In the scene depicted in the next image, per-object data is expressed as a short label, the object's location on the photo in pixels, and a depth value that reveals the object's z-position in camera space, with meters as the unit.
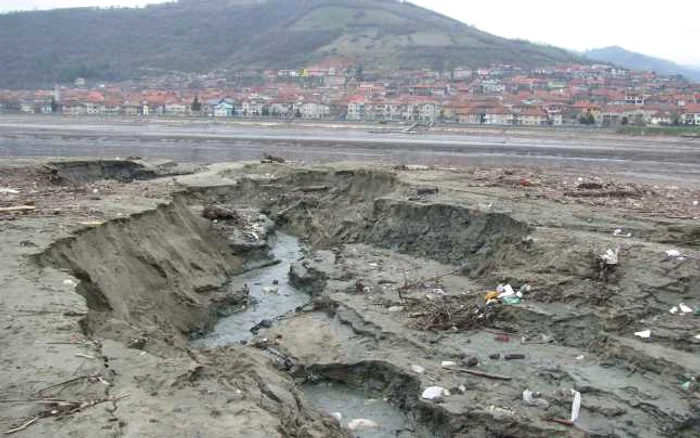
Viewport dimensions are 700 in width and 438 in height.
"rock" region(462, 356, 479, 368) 9.35
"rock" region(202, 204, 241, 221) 18.41
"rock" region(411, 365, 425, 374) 9.18
